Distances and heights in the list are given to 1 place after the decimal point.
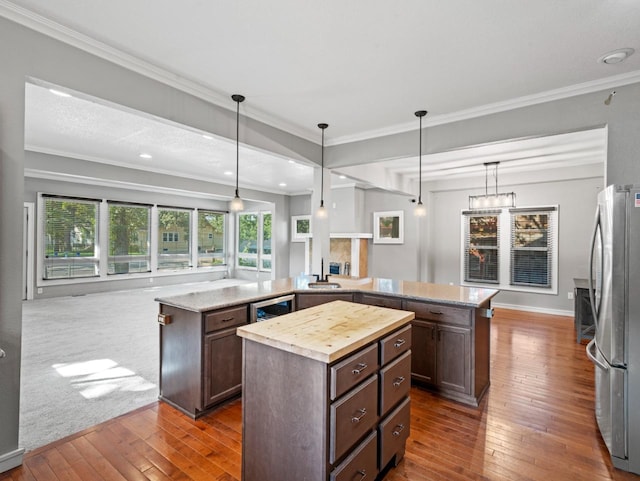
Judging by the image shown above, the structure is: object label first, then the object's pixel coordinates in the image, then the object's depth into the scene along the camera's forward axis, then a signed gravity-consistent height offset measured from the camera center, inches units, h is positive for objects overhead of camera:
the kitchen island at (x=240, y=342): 103.0 -33.4
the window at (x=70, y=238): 293.7 +1.4
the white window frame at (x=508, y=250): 246.1 -6.3
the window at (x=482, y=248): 270.8 -5.0
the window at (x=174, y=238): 379.6 +2.3
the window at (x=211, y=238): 422.9 +2.8
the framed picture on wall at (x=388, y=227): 303.7 +13.5
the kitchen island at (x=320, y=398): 59.4 -31.0
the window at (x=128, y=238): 335.7 +1.7
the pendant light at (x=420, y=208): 147.8 +15.1
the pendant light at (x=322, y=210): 155.4 +14.9
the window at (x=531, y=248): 249.6 -4.6
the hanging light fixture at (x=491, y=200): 228.5 +29.5
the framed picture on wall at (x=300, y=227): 389.4 +16.5
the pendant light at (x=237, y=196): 131.0 +17.5
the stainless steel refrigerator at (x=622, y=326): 81.2 -21.1
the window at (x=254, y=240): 420.5 +0.6
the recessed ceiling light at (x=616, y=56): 91.4 +52.8
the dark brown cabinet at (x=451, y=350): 112.0 -38.0
